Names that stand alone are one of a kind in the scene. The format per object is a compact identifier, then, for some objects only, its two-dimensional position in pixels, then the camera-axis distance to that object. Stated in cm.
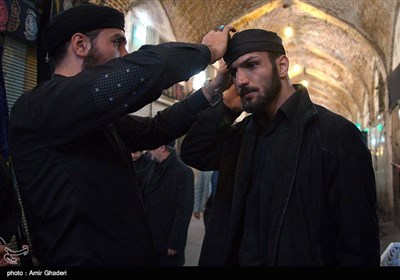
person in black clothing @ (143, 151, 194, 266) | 410
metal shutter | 515
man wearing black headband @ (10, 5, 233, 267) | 133
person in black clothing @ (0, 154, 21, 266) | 207
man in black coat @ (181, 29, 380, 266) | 151
